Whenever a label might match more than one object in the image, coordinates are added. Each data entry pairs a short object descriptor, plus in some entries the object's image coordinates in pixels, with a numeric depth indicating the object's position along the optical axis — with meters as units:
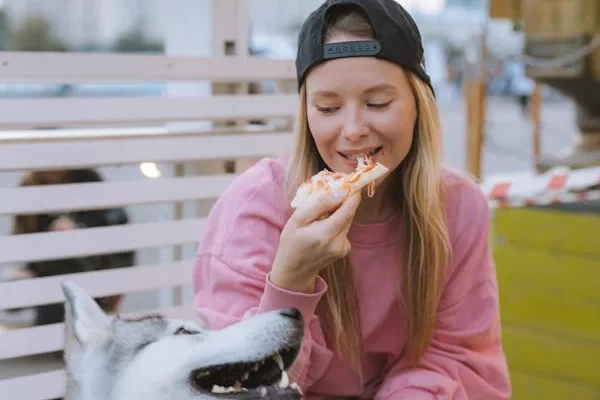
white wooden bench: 3.02
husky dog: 2.04
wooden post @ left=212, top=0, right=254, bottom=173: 3.59
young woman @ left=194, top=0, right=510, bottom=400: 2.29
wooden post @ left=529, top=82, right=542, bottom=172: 9.10
